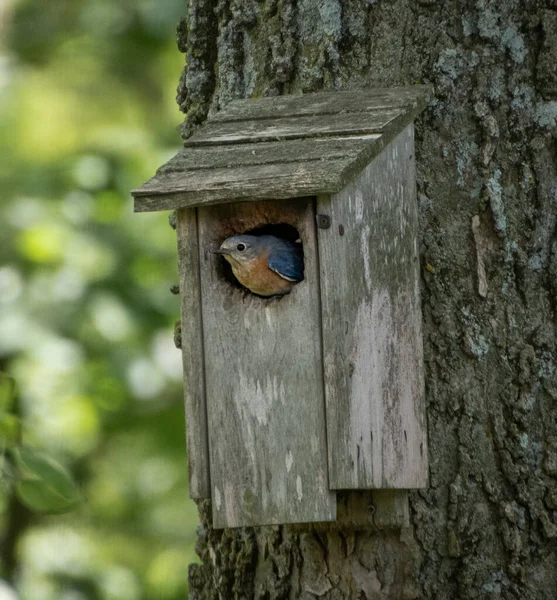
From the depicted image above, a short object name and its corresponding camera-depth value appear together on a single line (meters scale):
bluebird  6.17
